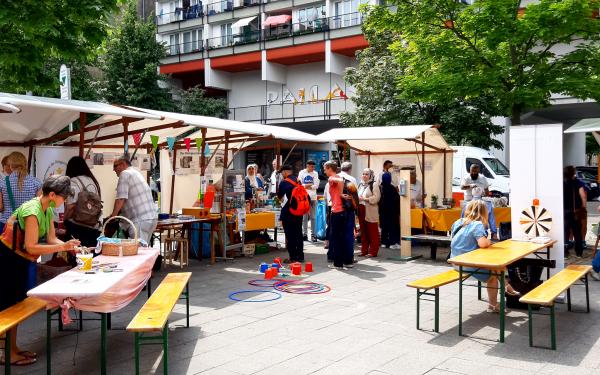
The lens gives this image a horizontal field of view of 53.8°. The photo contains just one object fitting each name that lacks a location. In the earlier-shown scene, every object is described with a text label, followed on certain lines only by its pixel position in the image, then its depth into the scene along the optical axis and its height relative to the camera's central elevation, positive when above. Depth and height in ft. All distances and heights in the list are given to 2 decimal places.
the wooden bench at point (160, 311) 14.88 -3.56
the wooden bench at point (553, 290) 17.83 -3.57
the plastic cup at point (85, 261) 17.22 -2.22
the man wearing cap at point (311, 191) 45.37 -0.64
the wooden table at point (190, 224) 33.38 -2.39
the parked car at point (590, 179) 85.81 +0.14
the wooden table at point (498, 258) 19.10 -2.64
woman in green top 16.55 -1.65
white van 62.75 +1.40
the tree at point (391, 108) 69.77 +9.07
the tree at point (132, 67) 99.32 +19.96
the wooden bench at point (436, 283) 20.17 -3.55
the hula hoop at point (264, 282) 28.94 -4.98
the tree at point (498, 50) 41.37 +9.96
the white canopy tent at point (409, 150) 41.22 +2.56
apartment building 103.19 +23.93
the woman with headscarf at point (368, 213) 36.47 -1.93
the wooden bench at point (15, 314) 14.70 -3.43
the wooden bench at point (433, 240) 36.01 -3.58
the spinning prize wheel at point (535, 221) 24.63 -1.70
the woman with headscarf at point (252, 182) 43.21 +0.09
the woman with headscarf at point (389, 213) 40.96 -2.19
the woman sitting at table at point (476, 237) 22.45 -2.15
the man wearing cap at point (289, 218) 34.22 -2.05
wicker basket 20.04 -2.17
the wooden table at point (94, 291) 14.39 -2.69
